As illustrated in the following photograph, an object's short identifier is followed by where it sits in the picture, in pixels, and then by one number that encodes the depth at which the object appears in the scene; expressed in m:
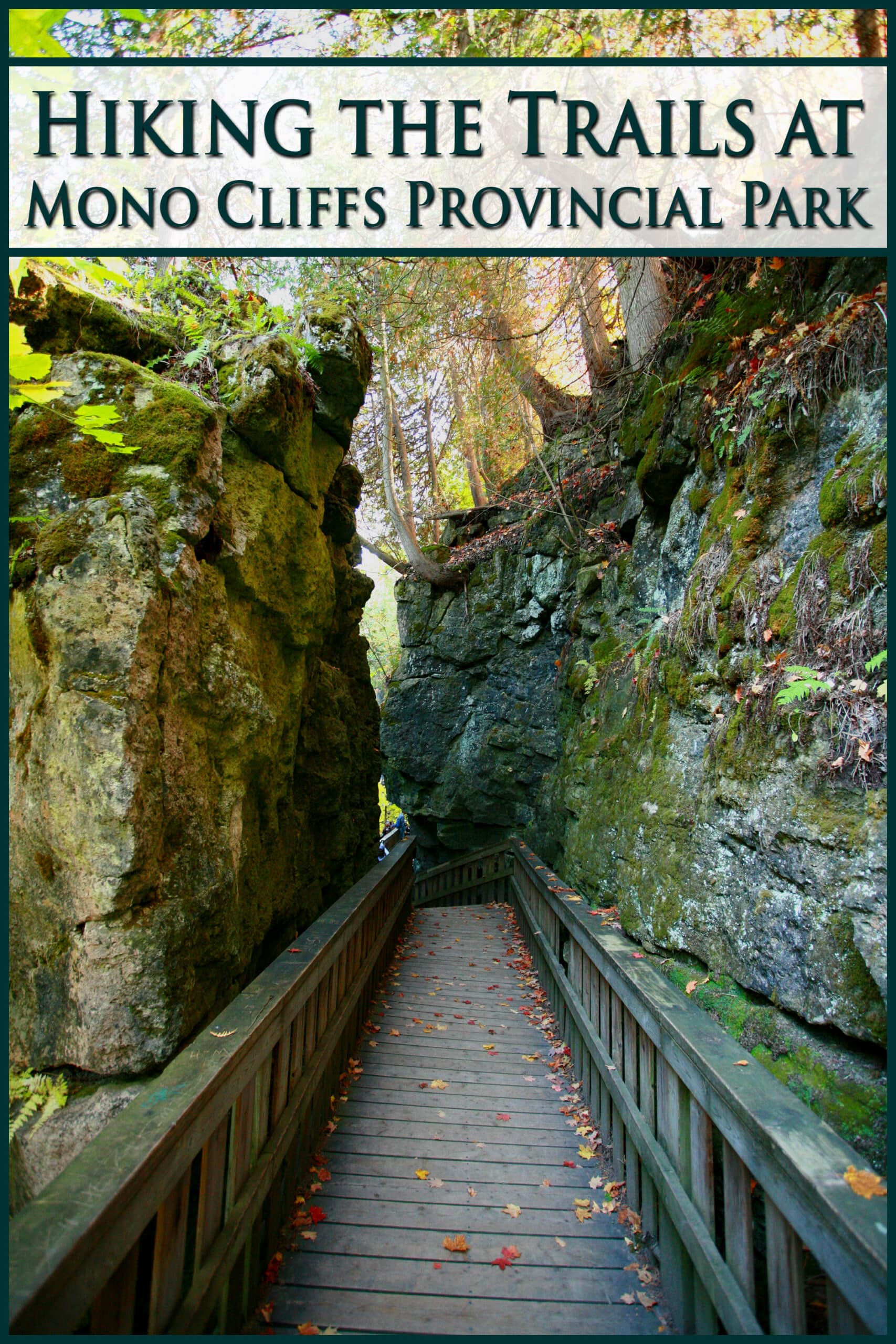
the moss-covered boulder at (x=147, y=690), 2.88
